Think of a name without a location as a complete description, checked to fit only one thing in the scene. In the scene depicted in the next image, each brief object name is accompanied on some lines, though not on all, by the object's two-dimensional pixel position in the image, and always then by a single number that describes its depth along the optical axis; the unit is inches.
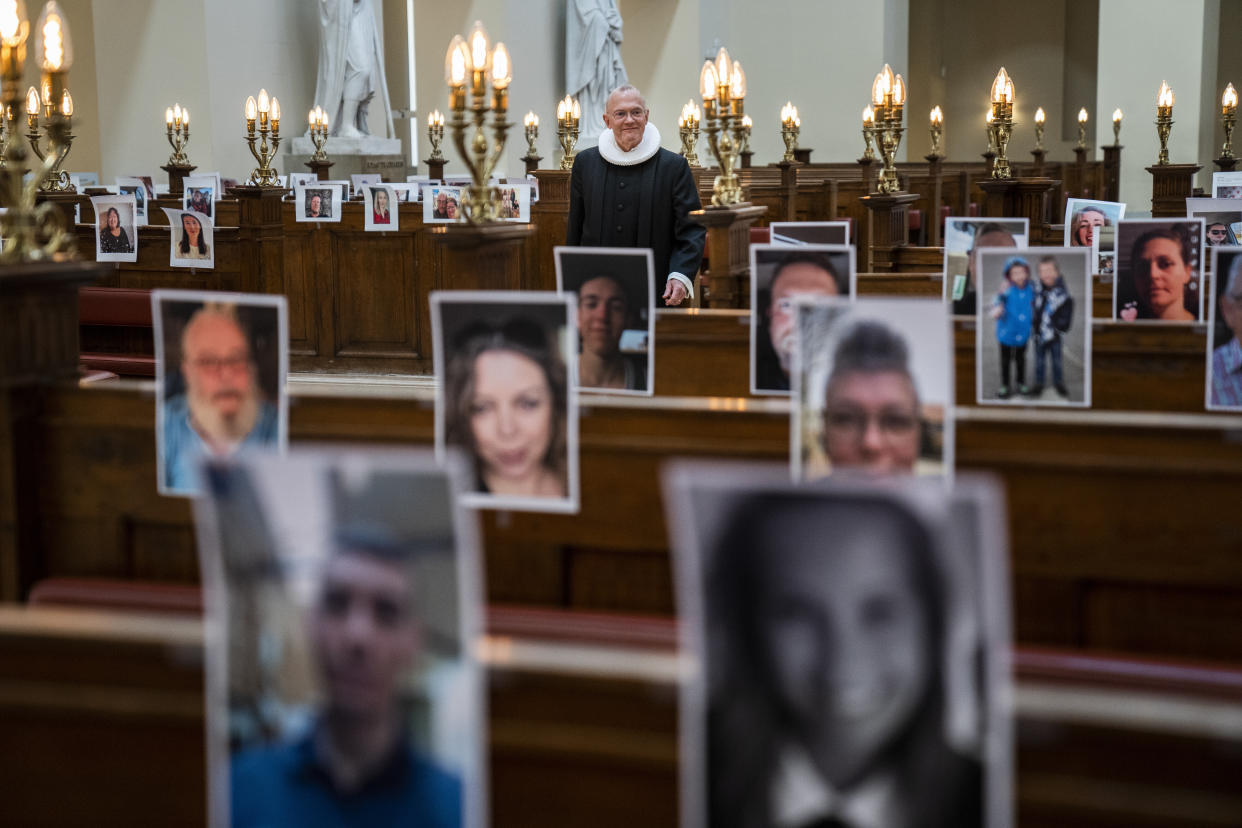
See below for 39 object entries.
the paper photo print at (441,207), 366.0
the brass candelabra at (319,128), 509.2
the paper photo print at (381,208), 376.2
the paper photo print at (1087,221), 232.7
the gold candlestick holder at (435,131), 580.6
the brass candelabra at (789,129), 425.4
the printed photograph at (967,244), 178.5
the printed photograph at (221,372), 98.7
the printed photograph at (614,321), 136.6
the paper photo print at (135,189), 417.7
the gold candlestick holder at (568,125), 455.5
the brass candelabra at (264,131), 374.0
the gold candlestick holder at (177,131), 455.8
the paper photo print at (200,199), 357.1
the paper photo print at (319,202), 381.1
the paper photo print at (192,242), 336.2
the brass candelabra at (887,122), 273.9
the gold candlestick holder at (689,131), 442.3
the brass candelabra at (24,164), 112.8
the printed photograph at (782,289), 134.2
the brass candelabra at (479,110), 137.6
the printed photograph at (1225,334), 119.6
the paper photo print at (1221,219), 244.8
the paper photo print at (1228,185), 360.8
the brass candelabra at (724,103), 183.6
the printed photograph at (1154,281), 174.4
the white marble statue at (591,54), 690.8
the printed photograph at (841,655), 46.5
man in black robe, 206.2
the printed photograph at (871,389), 83.0
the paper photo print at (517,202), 366.9
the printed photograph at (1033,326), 134.6
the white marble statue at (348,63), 622.2
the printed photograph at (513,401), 91.4
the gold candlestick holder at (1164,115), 386.3
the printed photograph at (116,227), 336.8
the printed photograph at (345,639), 50.5
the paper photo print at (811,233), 194.7
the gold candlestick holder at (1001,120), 289.0
